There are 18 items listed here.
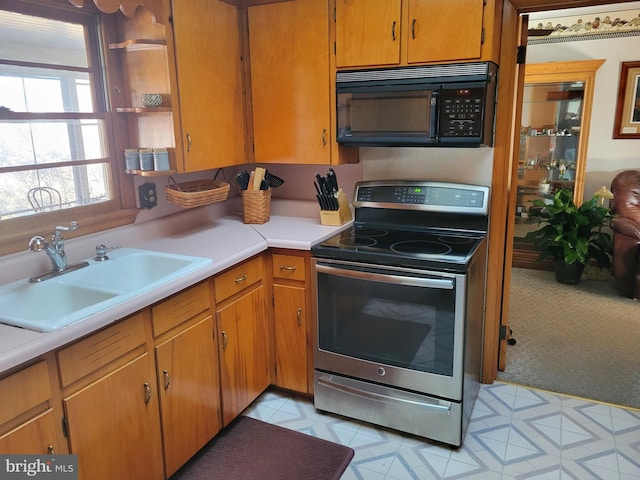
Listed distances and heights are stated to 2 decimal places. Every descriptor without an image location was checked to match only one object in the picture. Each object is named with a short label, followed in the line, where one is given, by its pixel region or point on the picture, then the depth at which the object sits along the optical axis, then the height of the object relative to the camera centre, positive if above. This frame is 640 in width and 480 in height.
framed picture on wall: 4.50 +0.25
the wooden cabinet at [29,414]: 1.34 -0.76
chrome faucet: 1.88 -0.43
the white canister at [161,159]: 2.20 -0.09
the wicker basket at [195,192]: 2.38 -0.27
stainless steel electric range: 2.11 -0.79
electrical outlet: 2.40 -0.27
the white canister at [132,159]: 2.24 -0.09
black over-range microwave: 2.21 +0.13
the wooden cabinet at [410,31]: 2.16 +0.46
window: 1.90 +0.08
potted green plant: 4.20 -0.89
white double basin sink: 1.53 -0.54
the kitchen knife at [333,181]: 2.70 -0.25
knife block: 2.68 -0.42
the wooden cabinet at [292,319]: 2.44 -0.91
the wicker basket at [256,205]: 2.75 -0.37
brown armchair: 3.90 -0.82
